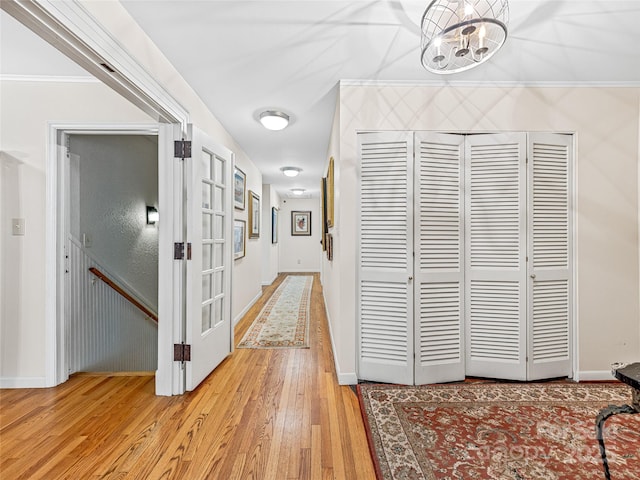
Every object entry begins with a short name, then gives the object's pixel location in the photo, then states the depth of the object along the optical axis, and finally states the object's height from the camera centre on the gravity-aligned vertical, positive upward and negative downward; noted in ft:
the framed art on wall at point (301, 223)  30.22 +1.47
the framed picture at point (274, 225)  24.16 +1.08
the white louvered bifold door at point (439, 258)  7.60 -0.51
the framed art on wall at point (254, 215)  15.84 +1.26
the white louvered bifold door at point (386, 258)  7.59 -0.51
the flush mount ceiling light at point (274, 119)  9.46 +3.78
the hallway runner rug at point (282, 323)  10.63 -3.72
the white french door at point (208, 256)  7.32 -0.53
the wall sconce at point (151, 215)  10.03 +0.73
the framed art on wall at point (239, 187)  12.76 +2.23
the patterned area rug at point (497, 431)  4.79 -3.69
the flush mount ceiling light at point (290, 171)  17.33 +3.89
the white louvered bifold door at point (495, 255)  7.69 -0.43
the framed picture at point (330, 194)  10.08 +1.56
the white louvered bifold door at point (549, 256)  7.72 -0.44
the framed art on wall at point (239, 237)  12.79 +0.00
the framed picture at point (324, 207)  14.03 +1.49
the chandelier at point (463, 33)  4.35 +3.18
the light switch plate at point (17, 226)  7.35 +0.24
